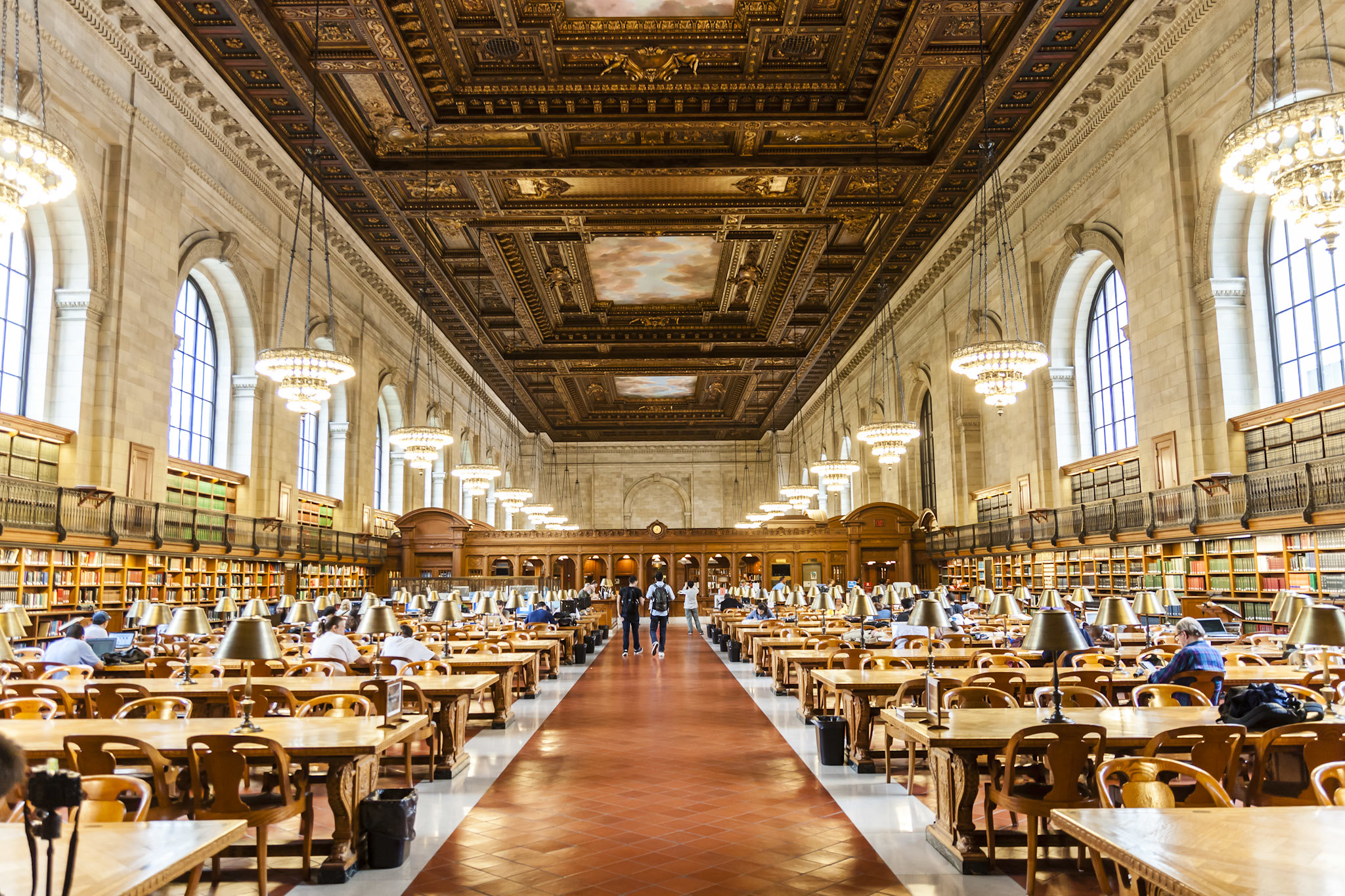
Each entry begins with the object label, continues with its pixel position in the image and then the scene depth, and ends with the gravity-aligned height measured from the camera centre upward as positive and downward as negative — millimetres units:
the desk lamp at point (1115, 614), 7207 -375
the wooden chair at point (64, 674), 7734 -781
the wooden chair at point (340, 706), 6105 -871
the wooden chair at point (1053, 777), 4500 -996
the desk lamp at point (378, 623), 7535 -392
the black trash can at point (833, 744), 7520 -1350
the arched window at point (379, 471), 27750 +2837
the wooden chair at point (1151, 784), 3484 -819
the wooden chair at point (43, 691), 6258 -756
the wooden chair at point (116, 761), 4223 -824
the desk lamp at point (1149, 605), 9969 -436
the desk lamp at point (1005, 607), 10539 -458
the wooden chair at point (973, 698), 6277 -860
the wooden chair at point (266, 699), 6316 -832
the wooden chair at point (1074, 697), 6160 -878
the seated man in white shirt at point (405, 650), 8719 -695
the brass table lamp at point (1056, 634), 4973 -356
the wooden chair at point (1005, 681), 6910 -816
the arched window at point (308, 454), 21734 +2659
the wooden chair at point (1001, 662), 8633 -868
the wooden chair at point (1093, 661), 8523 -860
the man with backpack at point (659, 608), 18156 -740
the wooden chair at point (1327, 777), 3436 -796
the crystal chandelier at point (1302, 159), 7195 +3034
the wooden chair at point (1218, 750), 4383 -843
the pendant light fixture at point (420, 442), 18656 +2480
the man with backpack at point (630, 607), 18344 -701
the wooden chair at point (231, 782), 4391 -939
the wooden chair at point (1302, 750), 4371 -854
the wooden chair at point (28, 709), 5965 -823
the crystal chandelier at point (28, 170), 7699 +3326
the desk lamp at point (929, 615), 7262 -370
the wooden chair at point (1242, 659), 8484 -863
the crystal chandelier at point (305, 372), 13016 +2682
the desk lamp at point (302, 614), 9594 -419
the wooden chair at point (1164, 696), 6141 -878
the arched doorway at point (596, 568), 37062 +54
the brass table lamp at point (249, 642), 4867 -344
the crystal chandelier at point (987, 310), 13719 +5236
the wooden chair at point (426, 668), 8227 -822
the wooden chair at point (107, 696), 6398 -793
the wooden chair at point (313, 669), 8148 -805
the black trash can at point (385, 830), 4977 -1307
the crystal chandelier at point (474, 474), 25266 +2504
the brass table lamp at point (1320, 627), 4996 -340
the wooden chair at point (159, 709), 5797 -837
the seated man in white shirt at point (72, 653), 8414 -668
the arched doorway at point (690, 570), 36000 -62
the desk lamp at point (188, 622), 6664 -328
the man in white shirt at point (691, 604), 24391 -885
